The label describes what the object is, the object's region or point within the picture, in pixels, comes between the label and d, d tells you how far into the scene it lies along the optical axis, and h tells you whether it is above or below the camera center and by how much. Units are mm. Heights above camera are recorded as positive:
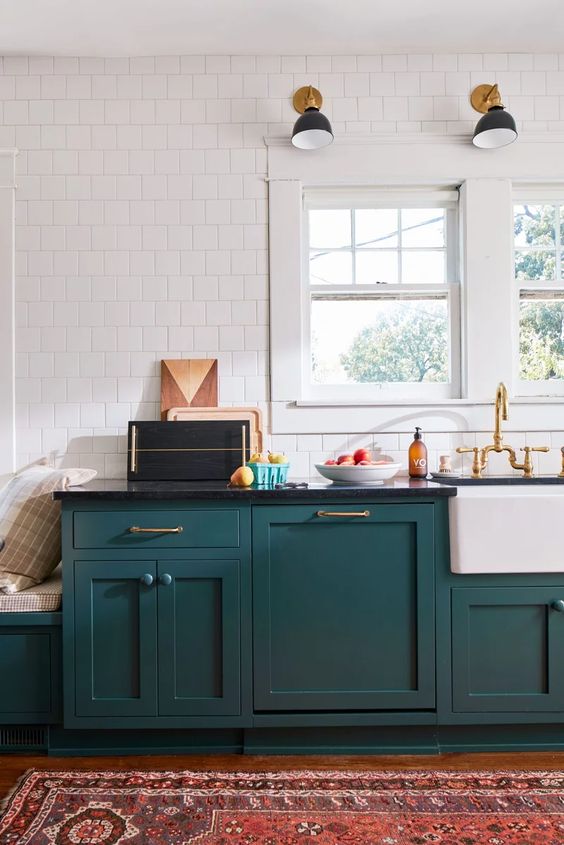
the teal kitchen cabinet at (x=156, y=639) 2332 -818
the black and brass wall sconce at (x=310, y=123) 2867 +1344
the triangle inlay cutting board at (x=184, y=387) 3074 +154
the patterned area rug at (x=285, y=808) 1902 -1261
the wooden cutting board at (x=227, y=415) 3045 +17
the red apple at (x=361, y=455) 2648 -157
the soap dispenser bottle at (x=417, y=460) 2902 -195
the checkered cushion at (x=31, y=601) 2363 -686
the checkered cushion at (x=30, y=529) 2441 -434
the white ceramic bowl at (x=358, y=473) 2521 -221
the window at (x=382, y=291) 3238 +650
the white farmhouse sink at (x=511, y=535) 2328 -435
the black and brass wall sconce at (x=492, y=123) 2873 +1349
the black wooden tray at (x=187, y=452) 2928 -156
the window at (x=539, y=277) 3258 +727
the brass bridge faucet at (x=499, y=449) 2941 -148
